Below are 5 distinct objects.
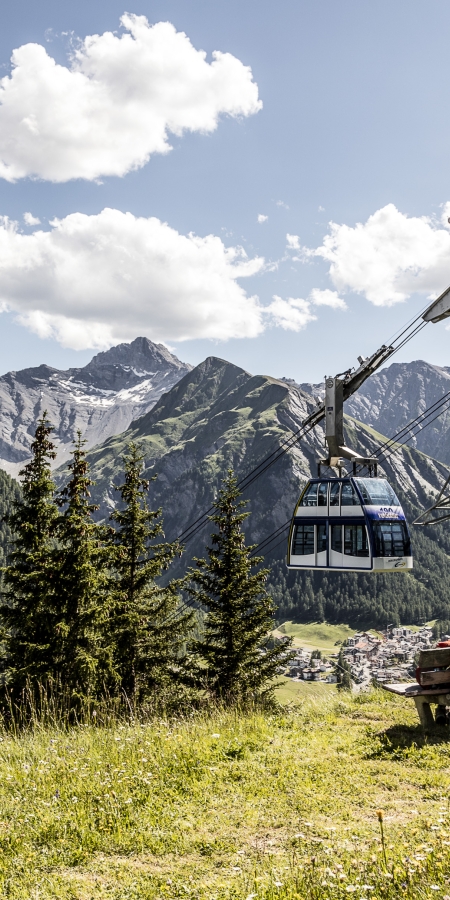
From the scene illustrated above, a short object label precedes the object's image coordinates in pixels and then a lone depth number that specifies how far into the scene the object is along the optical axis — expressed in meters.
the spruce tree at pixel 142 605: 22.72
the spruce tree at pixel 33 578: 20.47
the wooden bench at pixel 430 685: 11.39
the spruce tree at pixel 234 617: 25.05
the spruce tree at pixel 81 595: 20.22
